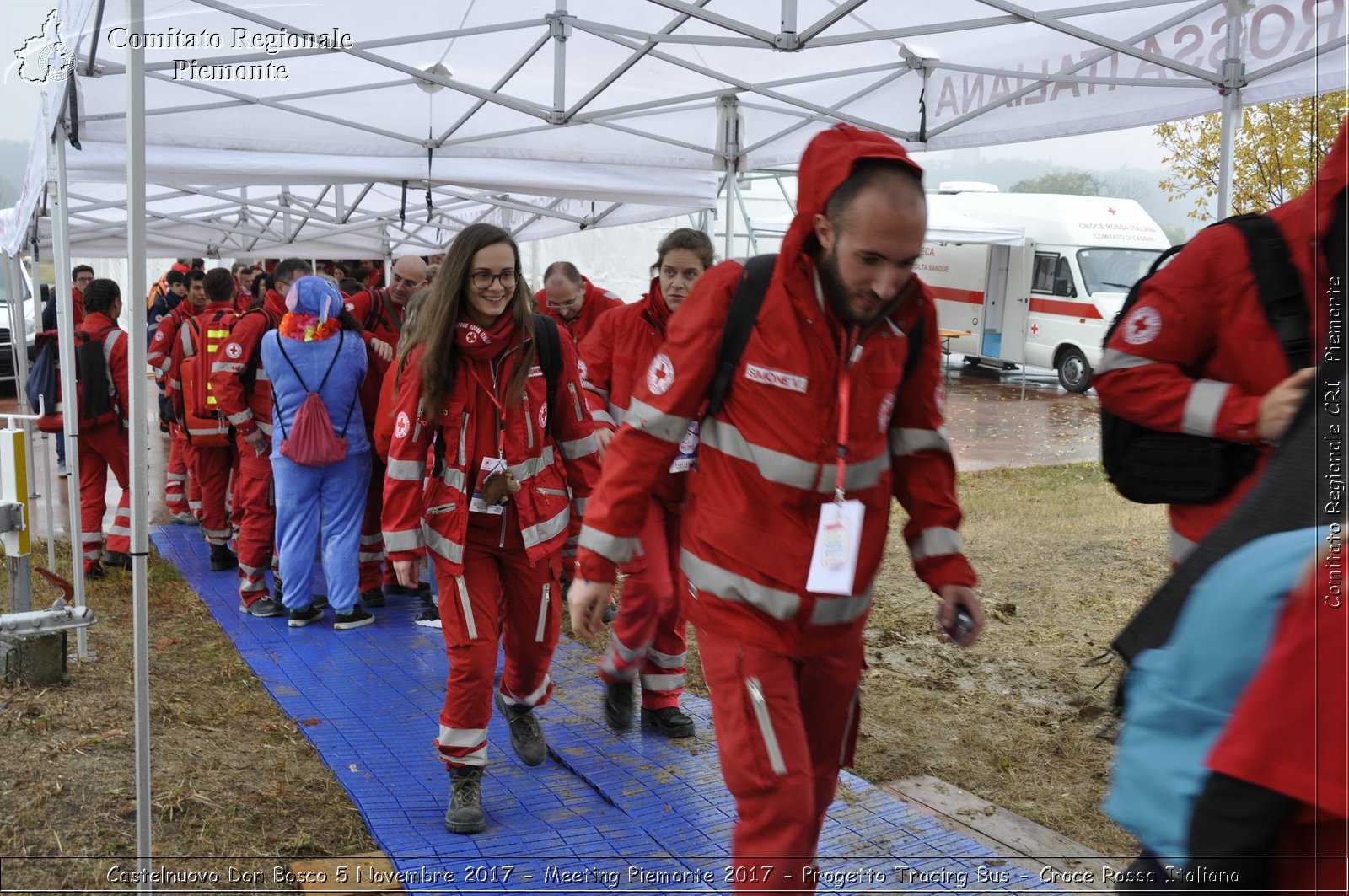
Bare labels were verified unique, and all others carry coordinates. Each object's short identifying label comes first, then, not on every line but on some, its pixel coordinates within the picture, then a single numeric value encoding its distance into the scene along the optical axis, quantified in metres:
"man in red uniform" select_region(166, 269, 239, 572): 8.36
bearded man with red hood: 2.50
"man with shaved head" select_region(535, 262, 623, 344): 7.21
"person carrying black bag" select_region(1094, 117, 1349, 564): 2.53
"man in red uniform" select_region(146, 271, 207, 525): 9.55
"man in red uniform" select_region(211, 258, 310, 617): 6.93
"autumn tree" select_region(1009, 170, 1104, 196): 73.31
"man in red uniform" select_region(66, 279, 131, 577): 7.99
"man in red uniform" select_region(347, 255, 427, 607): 7.32
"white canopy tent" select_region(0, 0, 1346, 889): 5.89
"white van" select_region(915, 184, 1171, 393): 21.22
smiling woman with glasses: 3.90
